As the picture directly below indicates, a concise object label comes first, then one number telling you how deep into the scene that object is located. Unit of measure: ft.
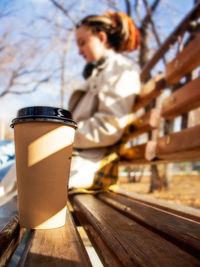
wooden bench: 1.52
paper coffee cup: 2.23
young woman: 5.56
